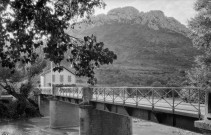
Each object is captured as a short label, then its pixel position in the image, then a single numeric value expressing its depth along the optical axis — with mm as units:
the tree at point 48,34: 7715
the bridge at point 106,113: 12570
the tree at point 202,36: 20316
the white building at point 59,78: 59906
